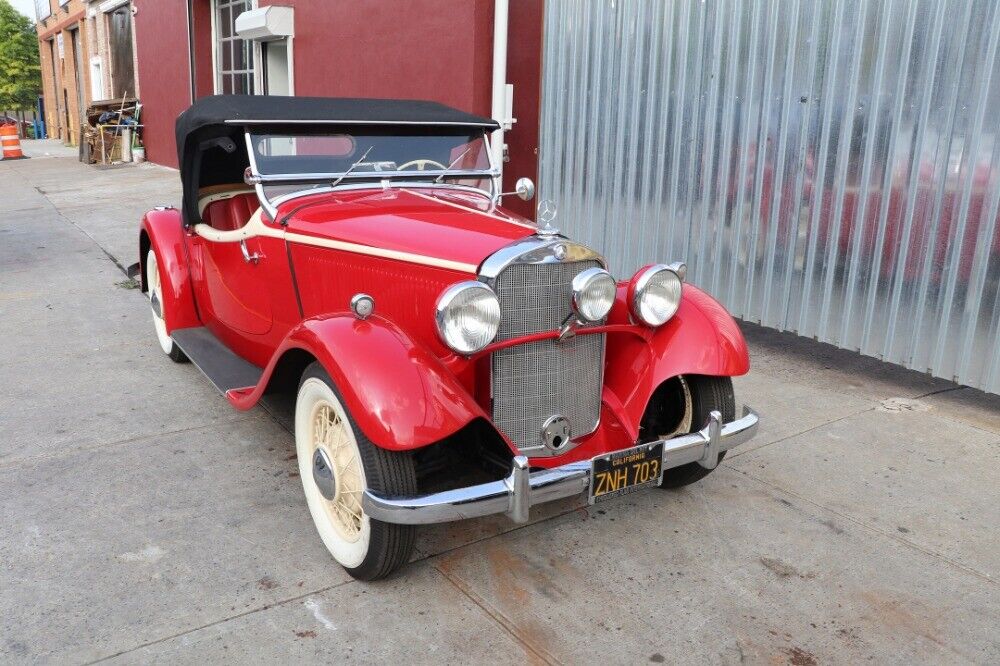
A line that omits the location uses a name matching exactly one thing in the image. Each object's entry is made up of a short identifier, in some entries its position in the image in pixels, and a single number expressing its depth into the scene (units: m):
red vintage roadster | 2.55
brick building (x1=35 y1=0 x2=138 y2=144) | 20.19
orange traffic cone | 20.44
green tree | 44.59
